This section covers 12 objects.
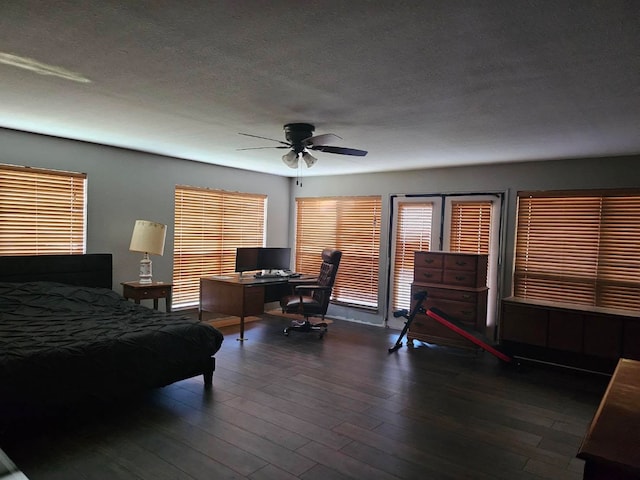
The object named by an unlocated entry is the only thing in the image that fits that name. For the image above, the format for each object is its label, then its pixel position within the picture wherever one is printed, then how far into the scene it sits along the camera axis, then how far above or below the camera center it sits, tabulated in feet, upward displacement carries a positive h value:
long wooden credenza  14.10 -3.04
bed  9.25 -2.82
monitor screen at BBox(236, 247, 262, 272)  20.03 -1.35
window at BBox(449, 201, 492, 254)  19.07 +0.60
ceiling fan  12.29 +2.55
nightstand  16.75 -2.55
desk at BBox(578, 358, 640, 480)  4.00 -1.93
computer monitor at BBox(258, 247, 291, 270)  20.70 -1.31
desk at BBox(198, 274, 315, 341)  18.08 -2.77
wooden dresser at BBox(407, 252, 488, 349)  17.53 -2.15
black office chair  18.68 -2.90
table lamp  16.93 -0.47
